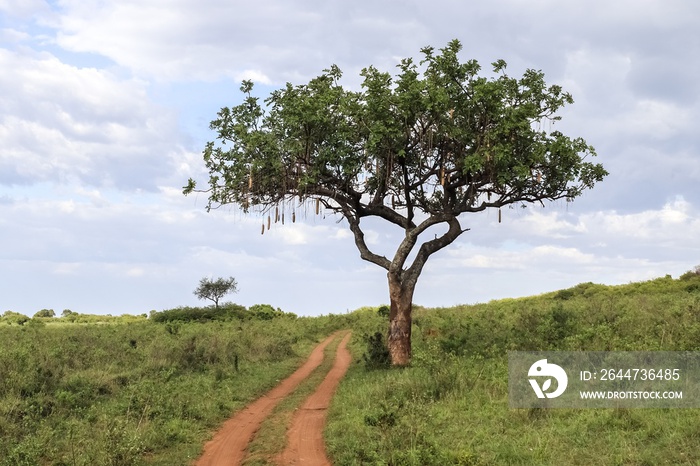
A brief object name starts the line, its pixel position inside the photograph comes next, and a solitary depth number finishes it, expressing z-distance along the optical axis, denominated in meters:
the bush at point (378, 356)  21.58
